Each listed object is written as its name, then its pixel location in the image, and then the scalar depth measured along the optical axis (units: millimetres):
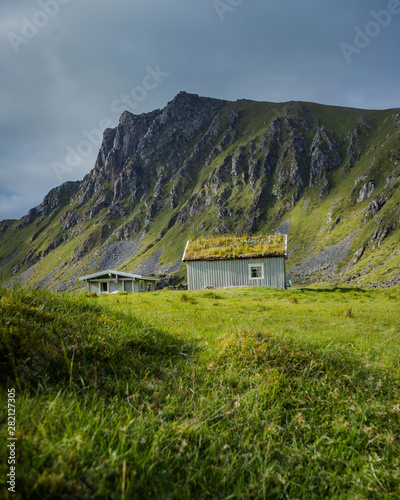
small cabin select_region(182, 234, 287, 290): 32188
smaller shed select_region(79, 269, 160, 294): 47594
